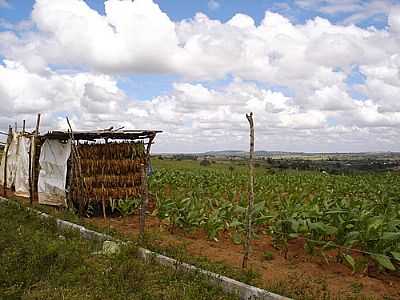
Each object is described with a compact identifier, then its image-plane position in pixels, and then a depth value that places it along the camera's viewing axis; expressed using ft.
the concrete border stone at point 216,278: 16.53
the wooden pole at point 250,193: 20.56
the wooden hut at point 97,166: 36.47
